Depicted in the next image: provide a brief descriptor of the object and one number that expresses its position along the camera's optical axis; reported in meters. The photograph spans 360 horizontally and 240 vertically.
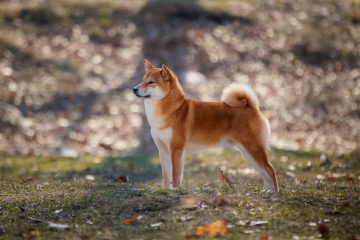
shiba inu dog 18.37
